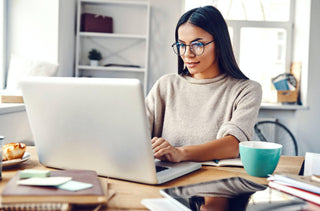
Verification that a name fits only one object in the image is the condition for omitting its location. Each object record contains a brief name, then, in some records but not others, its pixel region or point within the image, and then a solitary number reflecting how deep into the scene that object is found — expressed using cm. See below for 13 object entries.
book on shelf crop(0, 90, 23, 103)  235
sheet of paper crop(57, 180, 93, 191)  65
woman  139
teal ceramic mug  92
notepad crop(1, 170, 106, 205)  60
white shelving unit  379
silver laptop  76
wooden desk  72
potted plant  369
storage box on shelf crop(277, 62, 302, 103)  373
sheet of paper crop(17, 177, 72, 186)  66
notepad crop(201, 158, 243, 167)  106
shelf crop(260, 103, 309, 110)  368
